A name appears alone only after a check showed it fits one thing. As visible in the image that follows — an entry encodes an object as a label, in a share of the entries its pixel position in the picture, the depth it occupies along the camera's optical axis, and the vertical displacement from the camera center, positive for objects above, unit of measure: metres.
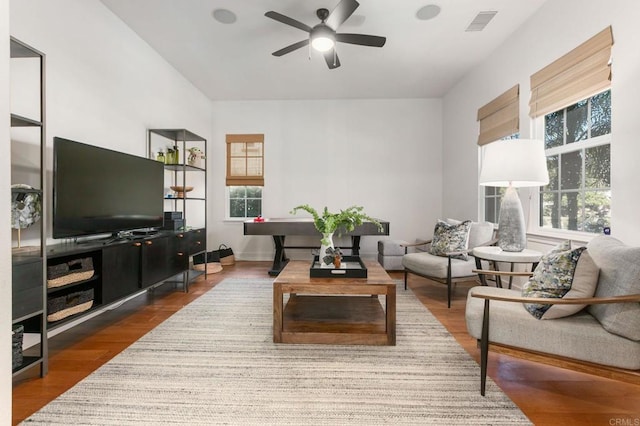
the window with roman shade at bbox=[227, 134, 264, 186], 5.57 +0.93
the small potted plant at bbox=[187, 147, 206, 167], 4.04 +0.72
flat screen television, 2.17 +0.16
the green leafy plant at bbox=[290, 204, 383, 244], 2.58 -0.09
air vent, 2.97 +1.94
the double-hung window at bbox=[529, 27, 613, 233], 2.37 +0.70
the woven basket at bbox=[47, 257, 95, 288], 1.91 -0.42
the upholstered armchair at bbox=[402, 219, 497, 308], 3.12 -0.49
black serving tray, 2.31 -0.47
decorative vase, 2.55 -0.29
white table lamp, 2.40 +0.30
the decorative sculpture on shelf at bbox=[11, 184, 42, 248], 1.77 +0.01
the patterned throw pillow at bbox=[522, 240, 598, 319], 1.52 -0.36
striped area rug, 1.46 -0.99
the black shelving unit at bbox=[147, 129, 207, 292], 3.68 +0.51
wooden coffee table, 2.14 -0.85
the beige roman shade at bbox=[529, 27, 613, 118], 2.27 +1.14
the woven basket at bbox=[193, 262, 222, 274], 4.50 -0.86
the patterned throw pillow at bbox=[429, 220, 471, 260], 3.32 -0.31
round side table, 2.40 -0.36
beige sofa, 1.37 -0.56
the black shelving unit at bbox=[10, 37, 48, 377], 1.61 -0.37
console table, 4.32 -0.27
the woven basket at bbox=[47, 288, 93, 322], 1.92 -0.64
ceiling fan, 2.62 +1.66
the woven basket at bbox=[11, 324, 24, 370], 1.64 -0.75
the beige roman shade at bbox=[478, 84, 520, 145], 3.35 +1.14
